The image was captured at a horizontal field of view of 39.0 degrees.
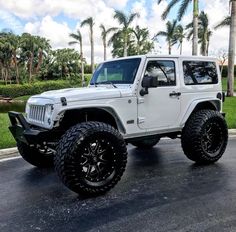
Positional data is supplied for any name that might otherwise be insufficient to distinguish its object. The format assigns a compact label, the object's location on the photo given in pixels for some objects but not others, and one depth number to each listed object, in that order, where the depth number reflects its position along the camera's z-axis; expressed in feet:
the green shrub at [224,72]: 176.06
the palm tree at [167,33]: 158.39
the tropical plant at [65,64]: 175.84
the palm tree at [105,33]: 148.05
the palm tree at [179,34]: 184.66
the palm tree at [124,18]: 134.00
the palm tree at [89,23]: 153.58
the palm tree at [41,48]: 169.22
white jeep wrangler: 15.56
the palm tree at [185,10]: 73.97
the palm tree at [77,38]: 165.97
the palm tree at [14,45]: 161.99
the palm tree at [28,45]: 174.60
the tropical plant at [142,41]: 169.89
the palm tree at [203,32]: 160.86
